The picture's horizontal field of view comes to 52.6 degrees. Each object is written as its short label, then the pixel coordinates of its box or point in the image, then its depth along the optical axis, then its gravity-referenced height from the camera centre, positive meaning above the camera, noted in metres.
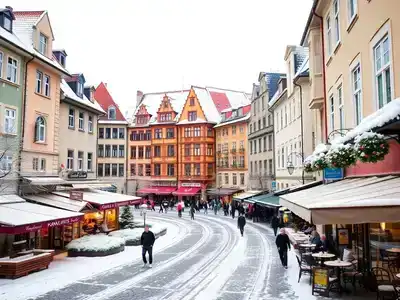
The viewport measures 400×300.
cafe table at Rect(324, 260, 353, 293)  11.84 -2.62
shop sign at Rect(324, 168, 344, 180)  15.20 +0.05
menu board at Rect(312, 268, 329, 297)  11.60 -3.07
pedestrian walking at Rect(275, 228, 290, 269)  16.81 -2.92
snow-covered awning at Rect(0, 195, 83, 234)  15.83 -1.81
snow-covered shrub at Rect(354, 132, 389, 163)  9.48 +0.67
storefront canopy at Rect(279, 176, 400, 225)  7.86 -0.62
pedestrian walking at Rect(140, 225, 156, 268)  17.53 -2.94
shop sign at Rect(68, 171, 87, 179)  28.93 +0.08
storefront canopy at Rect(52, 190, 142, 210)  24.95 -1.60
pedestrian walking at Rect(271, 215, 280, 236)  27.77 -3.29
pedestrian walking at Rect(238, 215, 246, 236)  27.97 -3.29
